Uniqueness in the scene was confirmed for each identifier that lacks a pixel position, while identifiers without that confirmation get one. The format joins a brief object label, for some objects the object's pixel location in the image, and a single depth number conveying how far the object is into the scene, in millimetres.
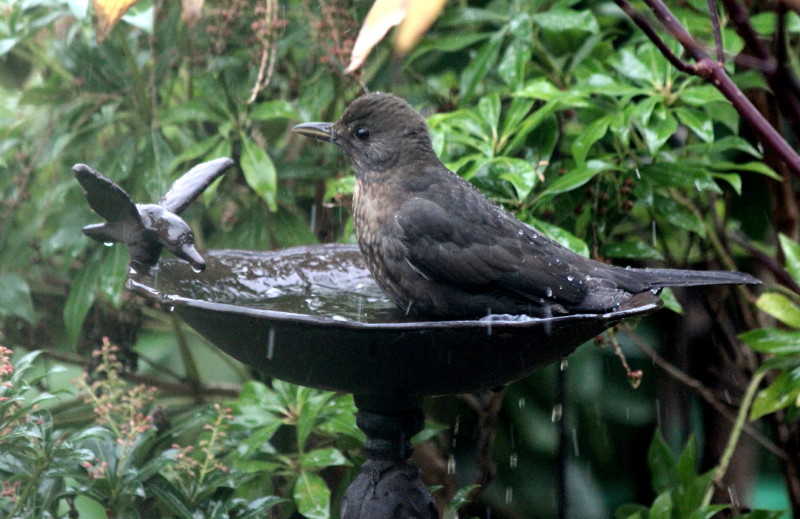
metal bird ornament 4031
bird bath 3437
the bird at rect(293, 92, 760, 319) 4273
